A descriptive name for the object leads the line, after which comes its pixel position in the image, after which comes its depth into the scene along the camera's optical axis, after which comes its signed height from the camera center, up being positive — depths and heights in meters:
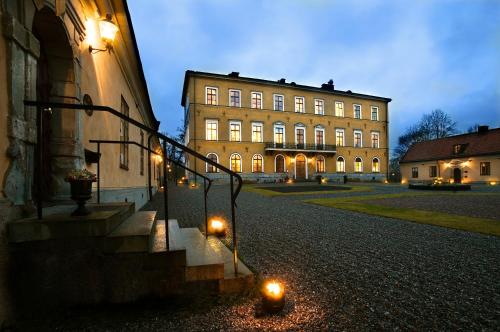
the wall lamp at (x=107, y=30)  5.01 +2.79
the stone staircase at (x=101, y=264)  2.28 -0.83
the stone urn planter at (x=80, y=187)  2.52 -0.12
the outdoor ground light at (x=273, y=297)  2.38 -1.14
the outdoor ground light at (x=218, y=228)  4.85 -1.03
